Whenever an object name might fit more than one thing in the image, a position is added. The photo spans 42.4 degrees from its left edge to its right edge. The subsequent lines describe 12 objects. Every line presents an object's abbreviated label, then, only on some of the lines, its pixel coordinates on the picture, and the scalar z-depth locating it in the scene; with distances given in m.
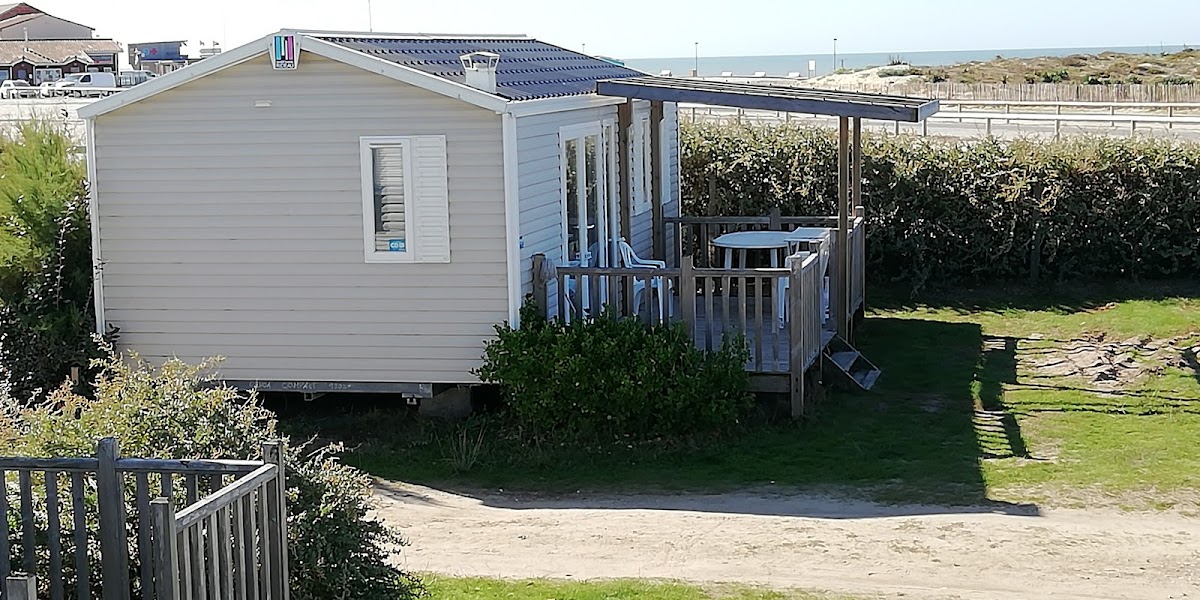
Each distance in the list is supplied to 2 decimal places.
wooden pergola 11.81
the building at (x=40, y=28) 102.56
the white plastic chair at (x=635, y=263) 12.86
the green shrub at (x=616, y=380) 10.83
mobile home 11.14
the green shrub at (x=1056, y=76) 69.26
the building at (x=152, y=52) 99.68
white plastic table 14.33
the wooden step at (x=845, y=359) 12.90
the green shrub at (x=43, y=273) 11.63
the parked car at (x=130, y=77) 63.82
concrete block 11.78
